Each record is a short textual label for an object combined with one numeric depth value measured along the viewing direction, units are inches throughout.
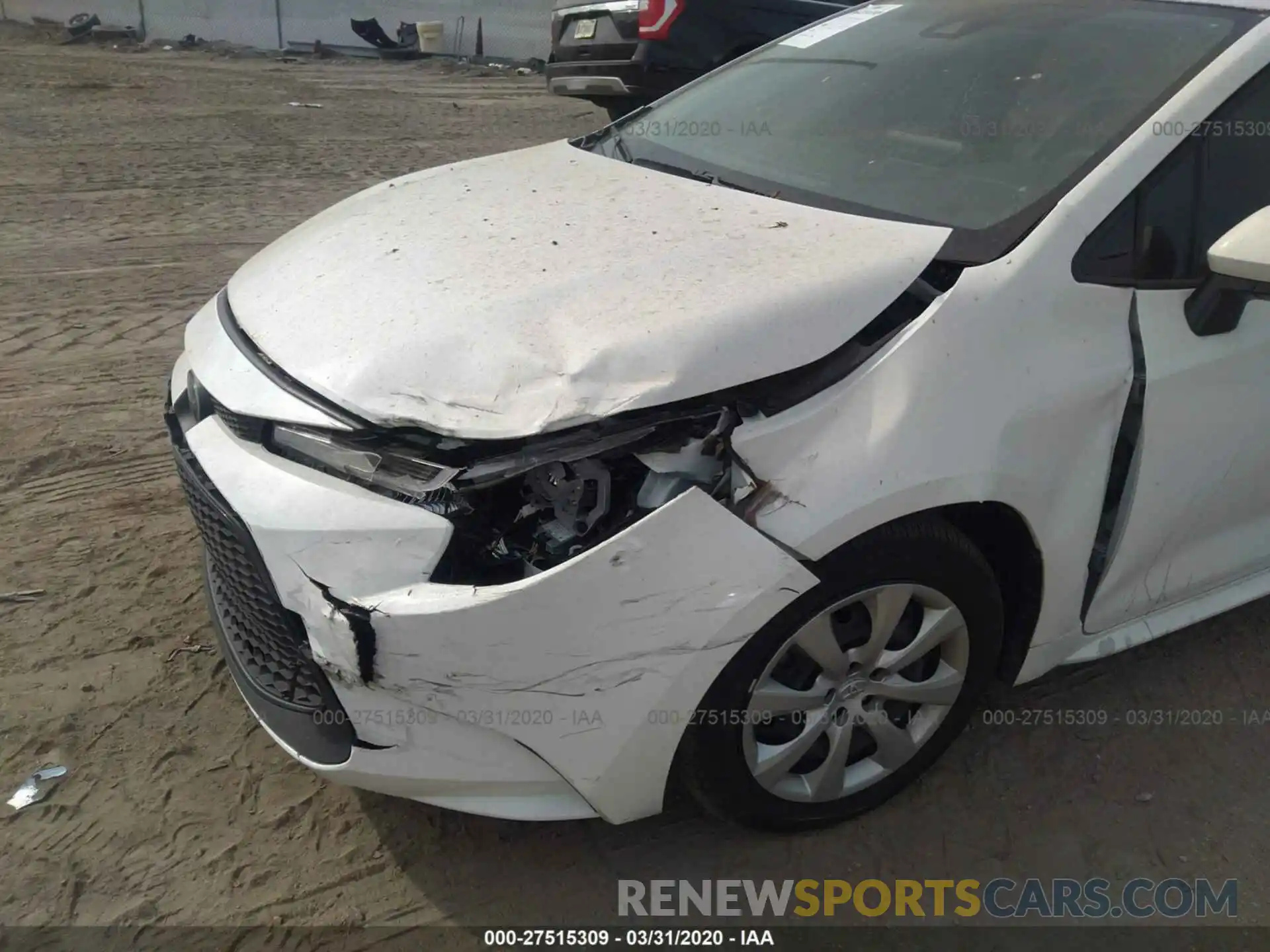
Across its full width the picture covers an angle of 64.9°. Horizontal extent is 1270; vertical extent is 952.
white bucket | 745.6
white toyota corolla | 68.9
